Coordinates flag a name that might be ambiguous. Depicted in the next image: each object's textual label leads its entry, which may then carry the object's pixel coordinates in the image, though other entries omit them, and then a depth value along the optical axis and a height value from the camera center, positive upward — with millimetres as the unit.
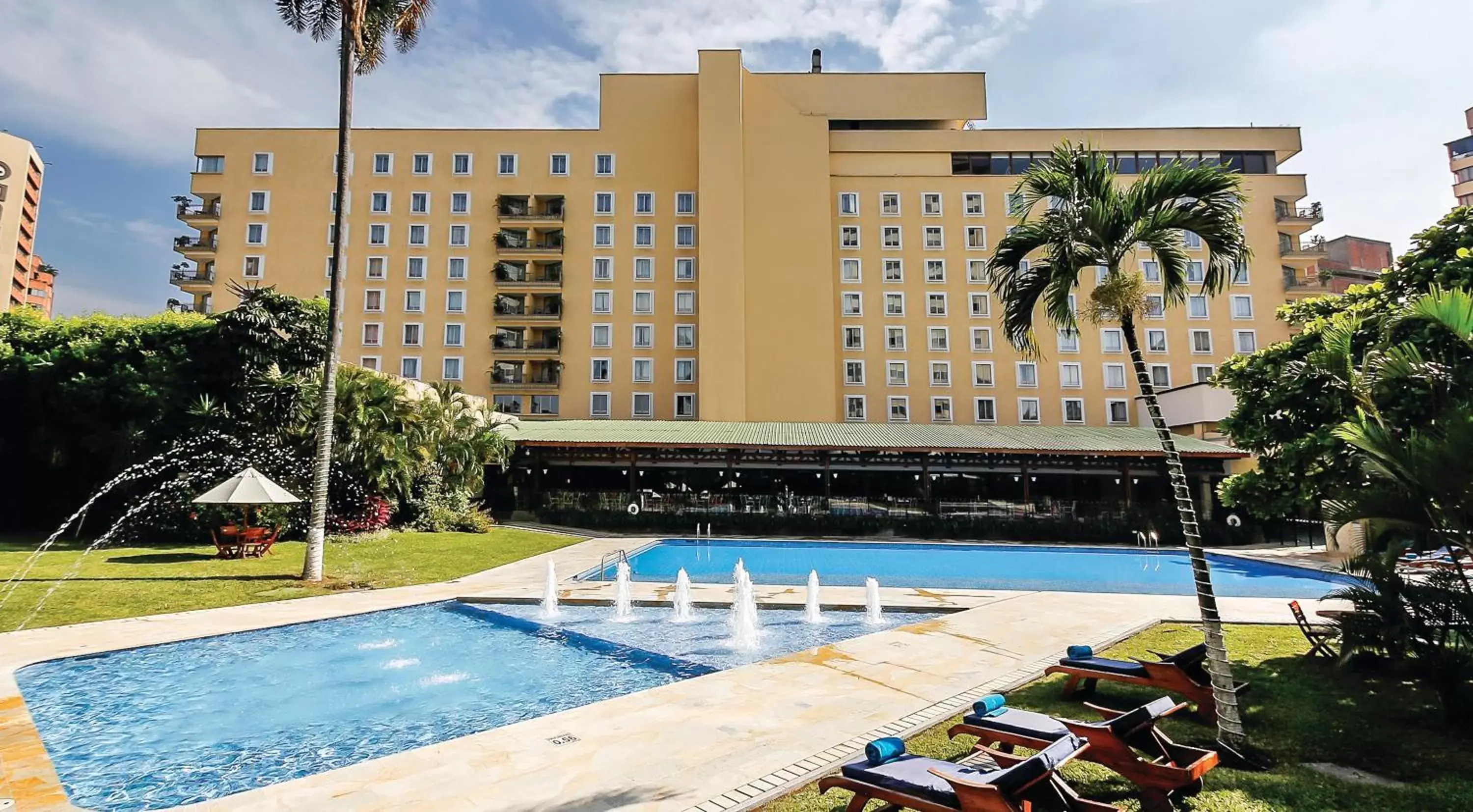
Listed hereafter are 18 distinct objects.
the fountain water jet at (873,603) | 11875 -2217
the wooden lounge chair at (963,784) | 3916 -1845
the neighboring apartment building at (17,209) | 82312 +33945
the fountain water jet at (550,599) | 12297 -2142
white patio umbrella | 15289 -174
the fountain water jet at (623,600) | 12188 -2177
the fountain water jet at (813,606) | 11922 -2274
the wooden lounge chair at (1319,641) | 8180 -2050
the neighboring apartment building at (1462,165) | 70062 +30314
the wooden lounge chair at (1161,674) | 6398 -1977
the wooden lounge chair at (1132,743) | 4492 -1926
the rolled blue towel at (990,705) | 5414 -1820
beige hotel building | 42500 +13837
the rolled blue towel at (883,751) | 4492 -1795
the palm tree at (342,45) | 14438 +9677
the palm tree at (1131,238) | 5668 +1989
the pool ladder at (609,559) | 16953 -2209
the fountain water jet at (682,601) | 12156 -2186
